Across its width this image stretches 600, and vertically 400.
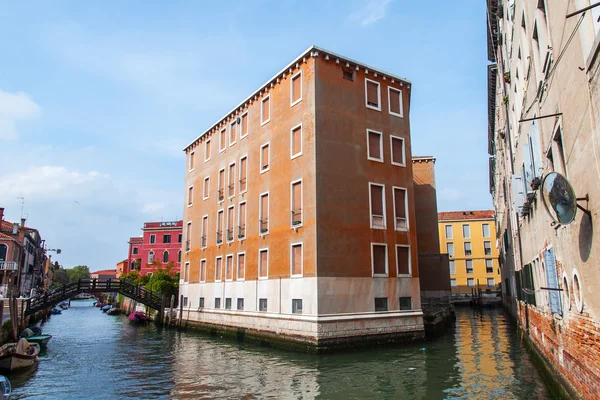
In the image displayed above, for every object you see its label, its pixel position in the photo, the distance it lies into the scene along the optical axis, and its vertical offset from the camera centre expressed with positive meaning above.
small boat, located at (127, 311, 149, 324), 36.75 -2.69
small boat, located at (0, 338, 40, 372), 14.77 -2.39
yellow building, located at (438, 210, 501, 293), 60.69 +4.44
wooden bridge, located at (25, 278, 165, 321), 30.41 -0.52
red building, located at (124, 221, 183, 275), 60.88 +5.61
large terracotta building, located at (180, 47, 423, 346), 18.64 +3.38
